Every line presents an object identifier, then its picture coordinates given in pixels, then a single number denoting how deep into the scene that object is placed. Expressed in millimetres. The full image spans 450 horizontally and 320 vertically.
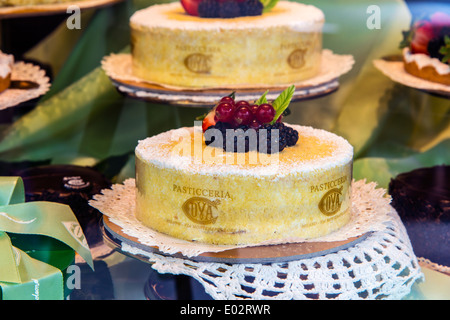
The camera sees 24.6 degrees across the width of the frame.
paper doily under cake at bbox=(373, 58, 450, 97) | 1078
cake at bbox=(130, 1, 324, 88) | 1059
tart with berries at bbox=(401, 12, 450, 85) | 1099
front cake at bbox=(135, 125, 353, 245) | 875
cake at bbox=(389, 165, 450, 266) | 1044
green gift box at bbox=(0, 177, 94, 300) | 835
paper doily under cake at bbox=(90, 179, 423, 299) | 834
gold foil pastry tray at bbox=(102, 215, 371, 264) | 850
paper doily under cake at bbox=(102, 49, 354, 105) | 1031
